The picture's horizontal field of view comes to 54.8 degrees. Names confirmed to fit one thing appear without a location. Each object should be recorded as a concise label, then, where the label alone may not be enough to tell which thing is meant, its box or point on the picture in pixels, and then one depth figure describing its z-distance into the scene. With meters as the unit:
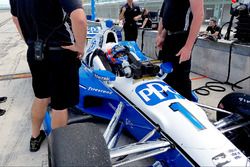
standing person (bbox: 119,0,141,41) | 6.48
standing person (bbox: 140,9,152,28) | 7.39
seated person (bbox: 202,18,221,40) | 6.39
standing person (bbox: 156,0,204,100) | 2.17
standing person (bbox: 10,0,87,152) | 1.67
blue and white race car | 1.24
